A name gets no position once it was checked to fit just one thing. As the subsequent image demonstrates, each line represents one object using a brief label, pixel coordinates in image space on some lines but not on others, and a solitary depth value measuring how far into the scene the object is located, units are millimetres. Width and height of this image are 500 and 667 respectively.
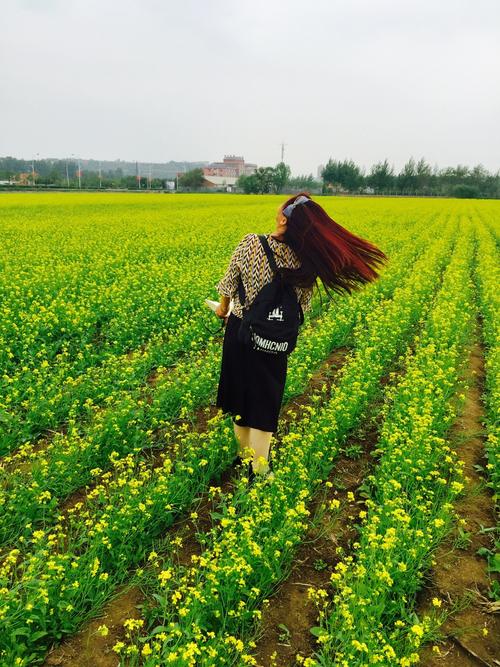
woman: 3566
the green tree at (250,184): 89250
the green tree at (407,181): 102812
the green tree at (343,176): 101688
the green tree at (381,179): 103850
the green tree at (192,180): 97688
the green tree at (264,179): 89625
